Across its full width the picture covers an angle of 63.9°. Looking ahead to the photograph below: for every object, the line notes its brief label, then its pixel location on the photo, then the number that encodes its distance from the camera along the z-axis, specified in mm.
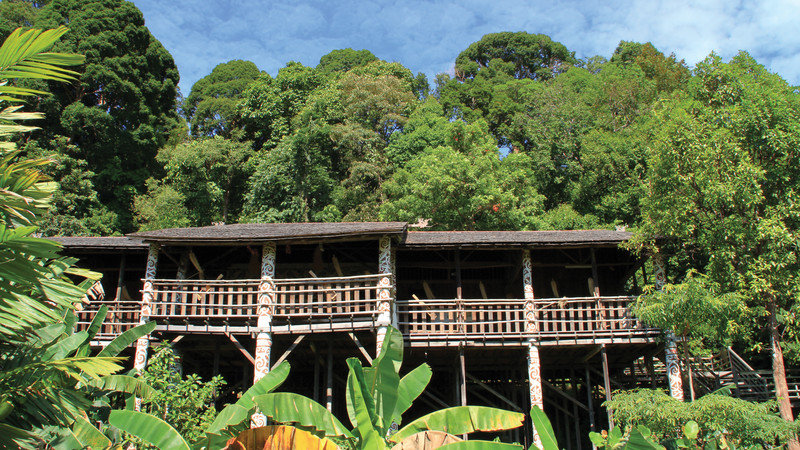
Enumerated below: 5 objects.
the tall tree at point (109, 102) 31953
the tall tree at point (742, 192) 13891
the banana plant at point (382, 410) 6841
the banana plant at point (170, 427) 6621
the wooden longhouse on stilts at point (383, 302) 14922
